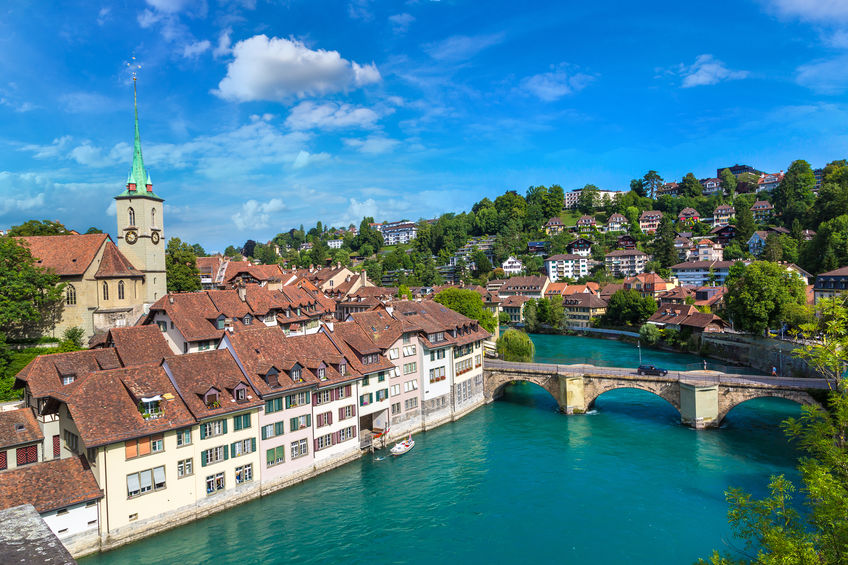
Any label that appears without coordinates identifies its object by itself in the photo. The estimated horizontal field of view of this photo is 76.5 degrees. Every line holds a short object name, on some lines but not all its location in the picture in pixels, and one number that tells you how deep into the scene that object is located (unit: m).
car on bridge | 44.88
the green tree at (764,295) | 60.50
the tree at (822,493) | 12.77
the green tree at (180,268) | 66.31
